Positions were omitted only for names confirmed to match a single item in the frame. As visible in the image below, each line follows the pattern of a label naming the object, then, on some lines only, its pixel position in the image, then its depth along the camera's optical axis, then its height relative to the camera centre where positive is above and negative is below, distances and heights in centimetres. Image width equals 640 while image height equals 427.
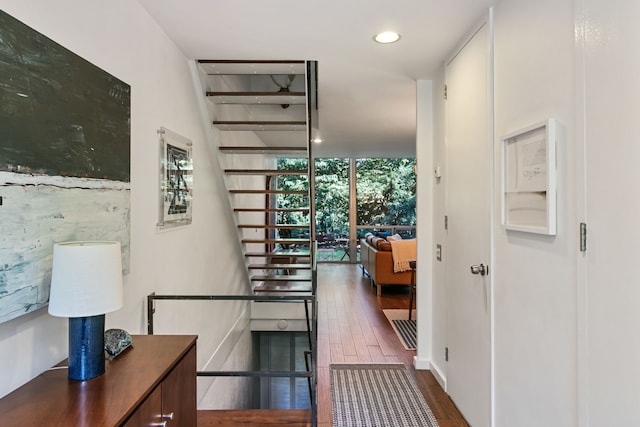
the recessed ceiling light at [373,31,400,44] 226 +108
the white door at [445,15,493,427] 204 -5
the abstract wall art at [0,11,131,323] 111 +20
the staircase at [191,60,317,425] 234 +70
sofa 613 -91
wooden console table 95 -50
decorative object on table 132 -45
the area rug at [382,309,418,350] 388 -130
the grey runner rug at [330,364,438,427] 242 -130
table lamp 110 -23
